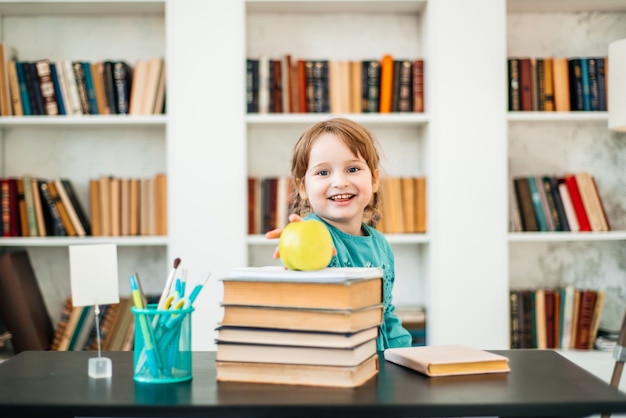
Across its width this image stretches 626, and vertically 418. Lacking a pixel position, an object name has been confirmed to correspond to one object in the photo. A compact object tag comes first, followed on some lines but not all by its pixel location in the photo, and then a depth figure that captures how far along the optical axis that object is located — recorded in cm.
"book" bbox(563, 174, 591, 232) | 316
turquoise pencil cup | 112
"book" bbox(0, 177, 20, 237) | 310
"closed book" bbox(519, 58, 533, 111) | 316
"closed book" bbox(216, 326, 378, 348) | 106
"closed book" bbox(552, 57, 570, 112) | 318
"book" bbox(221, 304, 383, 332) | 107
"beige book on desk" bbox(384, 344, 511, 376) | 115
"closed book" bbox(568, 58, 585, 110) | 318
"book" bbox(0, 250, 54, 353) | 299
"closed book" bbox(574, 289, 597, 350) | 313
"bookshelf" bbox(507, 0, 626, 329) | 342
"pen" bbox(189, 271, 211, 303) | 118
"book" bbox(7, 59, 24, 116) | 314
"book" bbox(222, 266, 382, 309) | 107
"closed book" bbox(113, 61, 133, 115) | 314
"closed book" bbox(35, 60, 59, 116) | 313
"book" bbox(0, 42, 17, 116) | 313
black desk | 96
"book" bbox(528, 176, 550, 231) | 317
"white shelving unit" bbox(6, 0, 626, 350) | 307
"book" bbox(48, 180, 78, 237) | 314
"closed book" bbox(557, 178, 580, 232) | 317
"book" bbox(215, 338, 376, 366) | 106
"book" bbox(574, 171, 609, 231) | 317
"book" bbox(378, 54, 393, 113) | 313
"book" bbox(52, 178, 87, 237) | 314
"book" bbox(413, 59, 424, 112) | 315
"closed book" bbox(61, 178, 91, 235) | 316
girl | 155
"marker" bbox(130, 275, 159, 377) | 112
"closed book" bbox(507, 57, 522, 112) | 316
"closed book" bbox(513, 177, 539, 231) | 316
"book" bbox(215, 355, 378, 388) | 106
